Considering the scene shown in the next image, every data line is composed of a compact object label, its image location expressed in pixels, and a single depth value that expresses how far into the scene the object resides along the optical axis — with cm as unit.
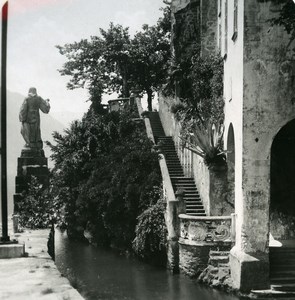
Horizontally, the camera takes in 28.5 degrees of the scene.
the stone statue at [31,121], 1983
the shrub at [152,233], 1834
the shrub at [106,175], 2095
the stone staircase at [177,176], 1923
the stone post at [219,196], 1753
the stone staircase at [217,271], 1506
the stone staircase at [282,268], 1375
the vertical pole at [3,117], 1024
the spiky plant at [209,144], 1697
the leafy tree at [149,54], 3788
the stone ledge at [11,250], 1023
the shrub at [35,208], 1661
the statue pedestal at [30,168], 1906
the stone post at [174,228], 1748
